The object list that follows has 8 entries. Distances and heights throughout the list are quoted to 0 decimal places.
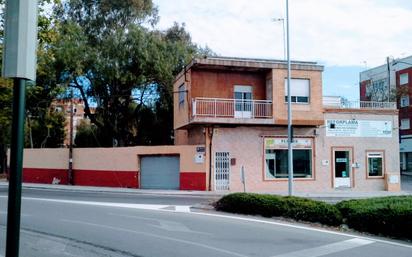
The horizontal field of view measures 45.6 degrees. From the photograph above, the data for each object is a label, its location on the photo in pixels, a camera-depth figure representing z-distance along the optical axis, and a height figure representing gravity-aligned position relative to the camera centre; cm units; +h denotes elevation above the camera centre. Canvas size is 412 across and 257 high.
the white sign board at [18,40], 321 +82
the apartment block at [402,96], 5691 +873
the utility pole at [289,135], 2331 +151
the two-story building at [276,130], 2866 +223
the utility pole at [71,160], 3397 +32
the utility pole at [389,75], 5236 +1098
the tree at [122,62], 3569 +750
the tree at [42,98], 1380 +386
